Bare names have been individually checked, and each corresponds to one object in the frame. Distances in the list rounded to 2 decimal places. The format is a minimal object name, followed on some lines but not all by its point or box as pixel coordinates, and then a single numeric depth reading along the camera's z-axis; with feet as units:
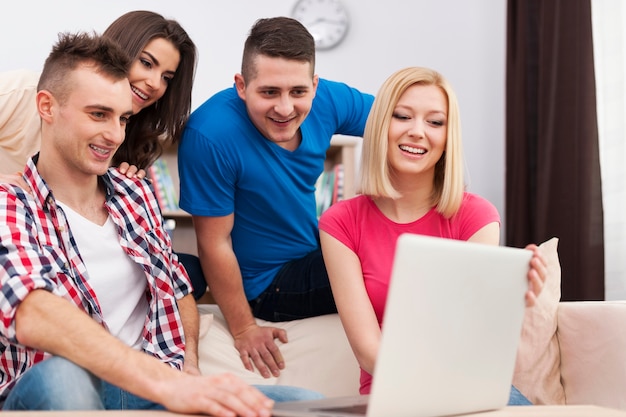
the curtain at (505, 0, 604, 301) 9.41
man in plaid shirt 3.69
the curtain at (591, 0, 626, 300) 9.08
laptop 2.76
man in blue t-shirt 6.64
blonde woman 5.32
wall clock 12.25
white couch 5.82
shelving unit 11.16
